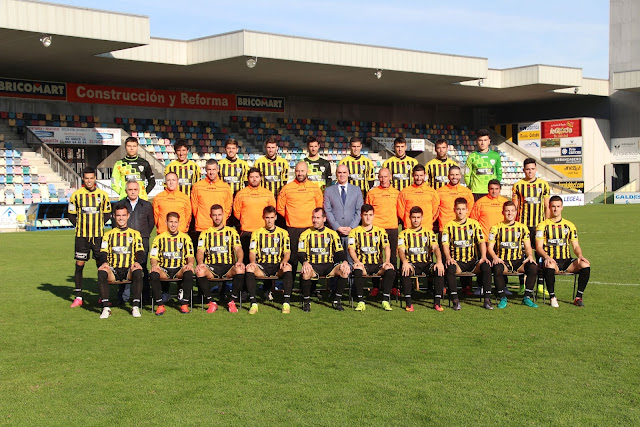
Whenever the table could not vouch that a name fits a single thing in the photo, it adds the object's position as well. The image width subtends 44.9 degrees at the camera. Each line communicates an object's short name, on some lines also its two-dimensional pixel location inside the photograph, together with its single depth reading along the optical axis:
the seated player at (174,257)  8.47
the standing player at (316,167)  9.60
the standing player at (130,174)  9.47
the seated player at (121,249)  8.48
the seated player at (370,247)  8.67
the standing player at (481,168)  9.94
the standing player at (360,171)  9.99
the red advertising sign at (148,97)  30.66
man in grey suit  9.30
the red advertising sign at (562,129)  42.59
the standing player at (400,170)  9.97
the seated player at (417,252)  8.54
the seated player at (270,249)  8.62
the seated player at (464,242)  8.80
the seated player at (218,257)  8.56
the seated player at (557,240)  8.80
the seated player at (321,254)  8.59
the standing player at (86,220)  9.16
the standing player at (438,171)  9.89
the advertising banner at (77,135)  28.77
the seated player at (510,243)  8.83
